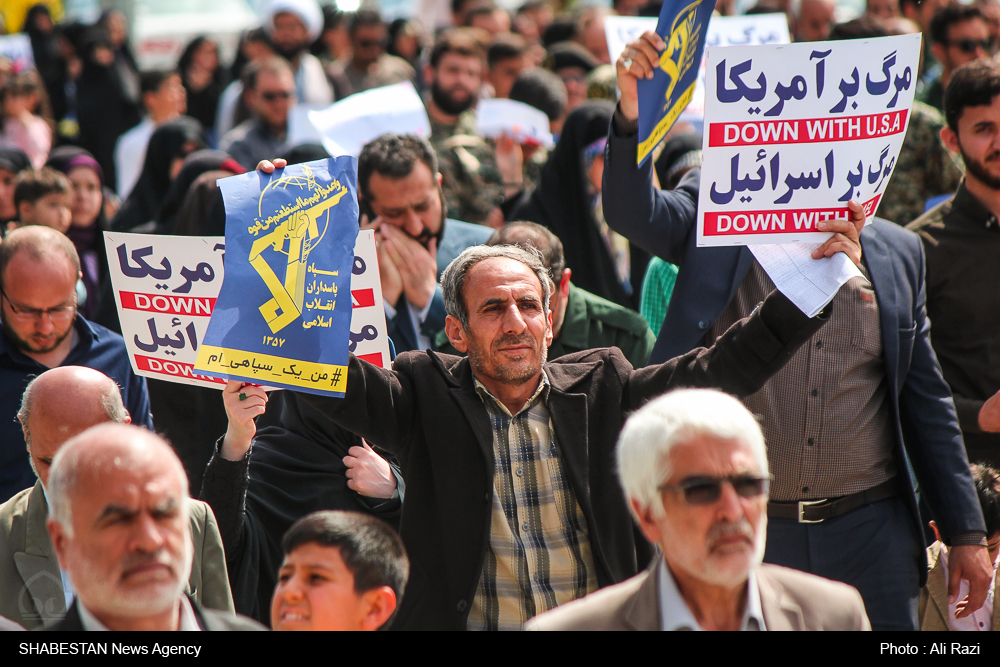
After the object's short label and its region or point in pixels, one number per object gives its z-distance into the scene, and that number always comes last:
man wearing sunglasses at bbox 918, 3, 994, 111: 15.20
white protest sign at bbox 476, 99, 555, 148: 16.25
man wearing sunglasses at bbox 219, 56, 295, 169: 18.09
